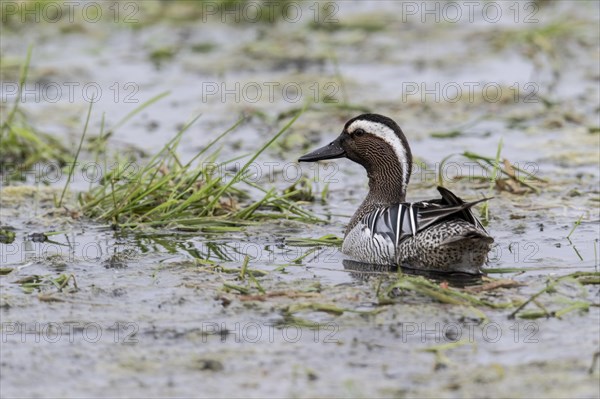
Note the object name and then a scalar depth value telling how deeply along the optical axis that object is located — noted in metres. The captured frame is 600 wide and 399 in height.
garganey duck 14.21
